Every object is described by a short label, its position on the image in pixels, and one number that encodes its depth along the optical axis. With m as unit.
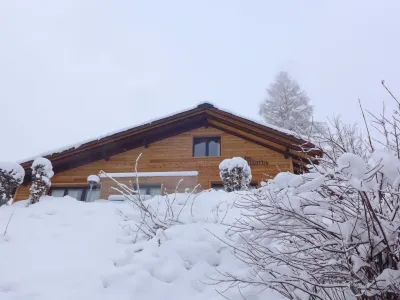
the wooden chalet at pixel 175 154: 11.30
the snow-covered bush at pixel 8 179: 8.77
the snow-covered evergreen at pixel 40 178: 8.96
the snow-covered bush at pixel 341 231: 2.16
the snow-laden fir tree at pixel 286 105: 22.17
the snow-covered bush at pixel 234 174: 8.70
